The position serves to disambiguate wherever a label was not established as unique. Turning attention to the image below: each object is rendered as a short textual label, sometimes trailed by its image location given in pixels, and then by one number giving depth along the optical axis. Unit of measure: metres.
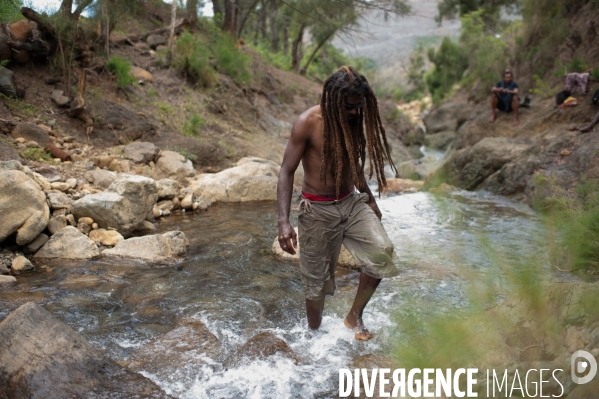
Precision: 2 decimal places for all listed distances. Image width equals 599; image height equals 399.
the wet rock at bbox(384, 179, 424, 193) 10.52
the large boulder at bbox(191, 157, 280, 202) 8.62
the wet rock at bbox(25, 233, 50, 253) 5.10
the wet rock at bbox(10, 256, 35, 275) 4.66
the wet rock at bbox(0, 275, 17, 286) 4.29
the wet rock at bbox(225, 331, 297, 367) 3.13
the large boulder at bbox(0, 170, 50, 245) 4.86
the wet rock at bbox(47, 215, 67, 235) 5.43
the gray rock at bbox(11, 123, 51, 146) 7.56
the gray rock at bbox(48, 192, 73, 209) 5.89
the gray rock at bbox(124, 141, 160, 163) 8.82
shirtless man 3.17
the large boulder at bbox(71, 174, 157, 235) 5.93
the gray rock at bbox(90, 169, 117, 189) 7.30
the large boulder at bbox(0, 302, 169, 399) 2.51
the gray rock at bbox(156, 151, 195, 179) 8.84
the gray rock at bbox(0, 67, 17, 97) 8.45
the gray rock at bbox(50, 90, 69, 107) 9.19
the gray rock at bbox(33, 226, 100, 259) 5.11
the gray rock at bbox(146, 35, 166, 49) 14.37
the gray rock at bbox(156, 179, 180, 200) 7.73
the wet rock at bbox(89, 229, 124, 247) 5.66
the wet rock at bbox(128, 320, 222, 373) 3.10
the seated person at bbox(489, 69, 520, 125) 12.52
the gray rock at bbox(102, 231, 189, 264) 5.22
